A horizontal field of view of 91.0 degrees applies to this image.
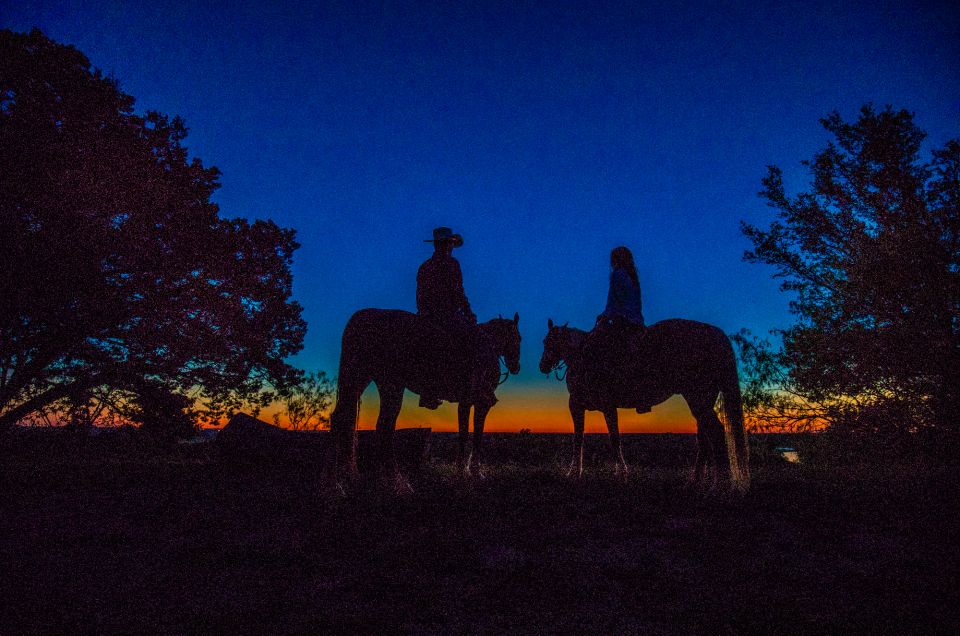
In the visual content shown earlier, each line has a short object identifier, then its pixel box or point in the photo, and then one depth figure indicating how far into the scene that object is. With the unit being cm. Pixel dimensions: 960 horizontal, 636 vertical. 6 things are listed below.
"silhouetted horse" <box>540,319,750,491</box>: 634
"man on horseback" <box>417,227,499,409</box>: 730
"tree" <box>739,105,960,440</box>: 813
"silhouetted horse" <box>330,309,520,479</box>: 644
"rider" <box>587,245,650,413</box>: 733
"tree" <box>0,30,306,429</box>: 928
